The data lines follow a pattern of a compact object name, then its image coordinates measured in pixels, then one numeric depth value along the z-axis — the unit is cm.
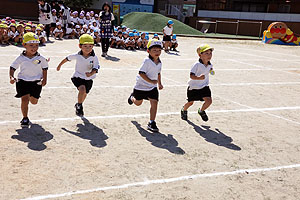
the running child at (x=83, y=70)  627
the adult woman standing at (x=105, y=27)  1383
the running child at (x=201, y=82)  623
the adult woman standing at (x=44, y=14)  1700
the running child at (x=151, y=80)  582
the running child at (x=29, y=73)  550
